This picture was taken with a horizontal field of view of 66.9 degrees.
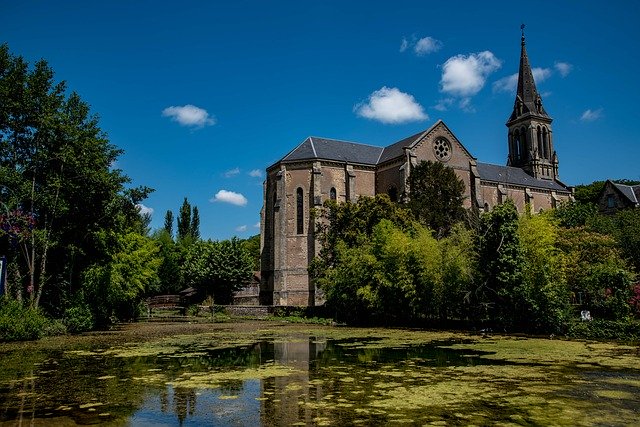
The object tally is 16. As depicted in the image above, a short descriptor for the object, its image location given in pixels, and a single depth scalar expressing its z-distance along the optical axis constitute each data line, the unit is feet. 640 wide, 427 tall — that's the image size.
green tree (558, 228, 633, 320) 74.84
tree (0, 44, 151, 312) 84.58
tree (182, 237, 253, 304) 177.68
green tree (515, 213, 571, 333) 74.54
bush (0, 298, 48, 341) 71.72
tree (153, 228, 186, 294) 237.86
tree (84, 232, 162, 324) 103.45
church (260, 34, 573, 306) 158.10
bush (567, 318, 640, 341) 66.74
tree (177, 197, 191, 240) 289.12
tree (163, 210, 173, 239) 294.17
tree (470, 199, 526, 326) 77.71
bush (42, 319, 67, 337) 82.69
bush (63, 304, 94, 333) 90.07
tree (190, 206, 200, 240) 293.23
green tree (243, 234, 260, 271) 298.15
